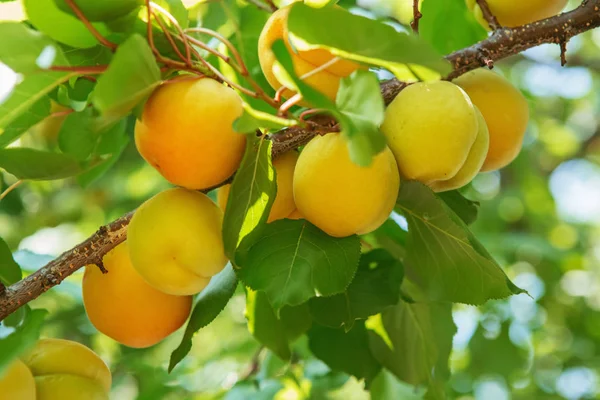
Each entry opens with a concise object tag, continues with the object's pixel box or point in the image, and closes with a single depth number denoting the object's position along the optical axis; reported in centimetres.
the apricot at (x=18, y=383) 51
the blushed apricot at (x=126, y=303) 57
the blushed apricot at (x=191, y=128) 50
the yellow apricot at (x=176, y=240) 53
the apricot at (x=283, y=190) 55
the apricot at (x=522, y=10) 60
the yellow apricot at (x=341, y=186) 51
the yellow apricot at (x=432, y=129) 52
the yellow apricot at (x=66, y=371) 54
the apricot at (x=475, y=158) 54
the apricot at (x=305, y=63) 51
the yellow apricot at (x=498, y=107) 58
